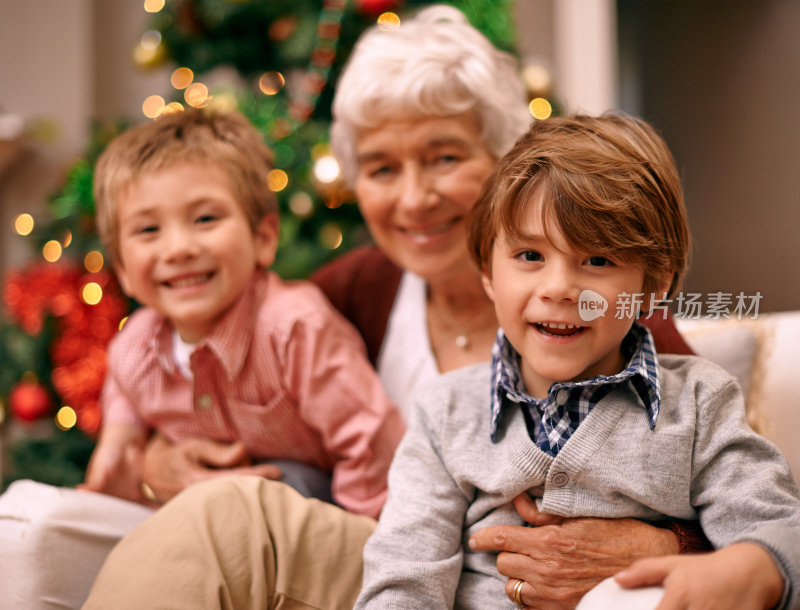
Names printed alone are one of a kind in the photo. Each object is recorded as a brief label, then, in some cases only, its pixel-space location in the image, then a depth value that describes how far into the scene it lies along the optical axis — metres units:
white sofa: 1.20
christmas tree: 2.29
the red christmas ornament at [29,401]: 2.36
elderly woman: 0.98
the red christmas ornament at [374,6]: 2.23
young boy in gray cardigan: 0.92
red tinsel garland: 2.33
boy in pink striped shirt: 1.34
